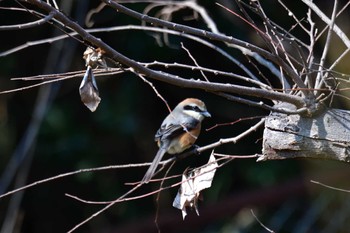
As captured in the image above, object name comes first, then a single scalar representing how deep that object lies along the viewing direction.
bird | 7.70
